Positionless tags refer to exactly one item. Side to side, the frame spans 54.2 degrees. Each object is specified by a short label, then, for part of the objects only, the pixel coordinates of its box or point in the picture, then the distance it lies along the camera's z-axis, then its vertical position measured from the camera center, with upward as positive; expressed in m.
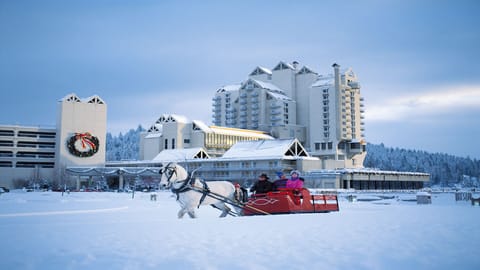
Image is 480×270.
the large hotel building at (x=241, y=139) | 97.94 +9.66
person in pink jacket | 17.92 -0.07
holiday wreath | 105.75 +7.70
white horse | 16.33 -0.31
